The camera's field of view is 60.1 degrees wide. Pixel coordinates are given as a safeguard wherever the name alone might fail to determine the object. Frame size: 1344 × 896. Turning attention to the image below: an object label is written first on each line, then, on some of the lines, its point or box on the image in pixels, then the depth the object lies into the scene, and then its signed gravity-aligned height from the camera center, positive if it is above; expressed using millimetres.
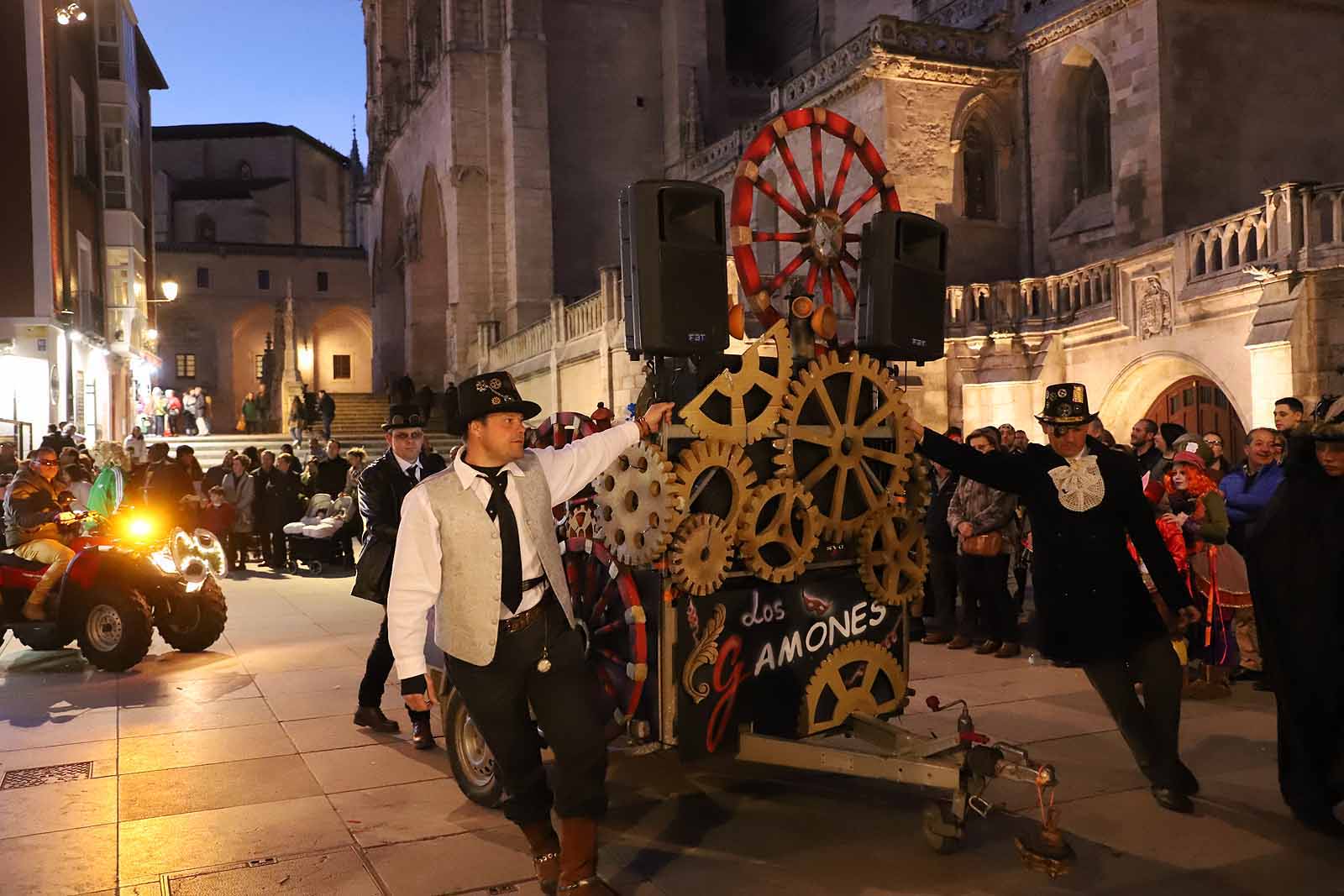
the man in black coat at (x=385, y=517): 5941 -396
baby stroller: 15742 -1190
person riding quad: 8930 -523
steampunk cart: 4484 -547
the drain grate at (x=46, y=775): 5586 -1601
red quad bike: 8477 -1116
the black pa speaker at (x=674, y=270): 4570 +669
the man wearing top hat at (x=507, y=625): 3844 -620
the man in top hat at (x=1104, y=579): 4957 -654
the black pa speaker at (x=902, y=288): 5125 +649
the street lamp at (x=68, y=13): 17578 +6795
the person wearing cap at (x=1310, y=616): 4617 -786
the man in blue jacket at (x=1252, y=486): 7352 -397
